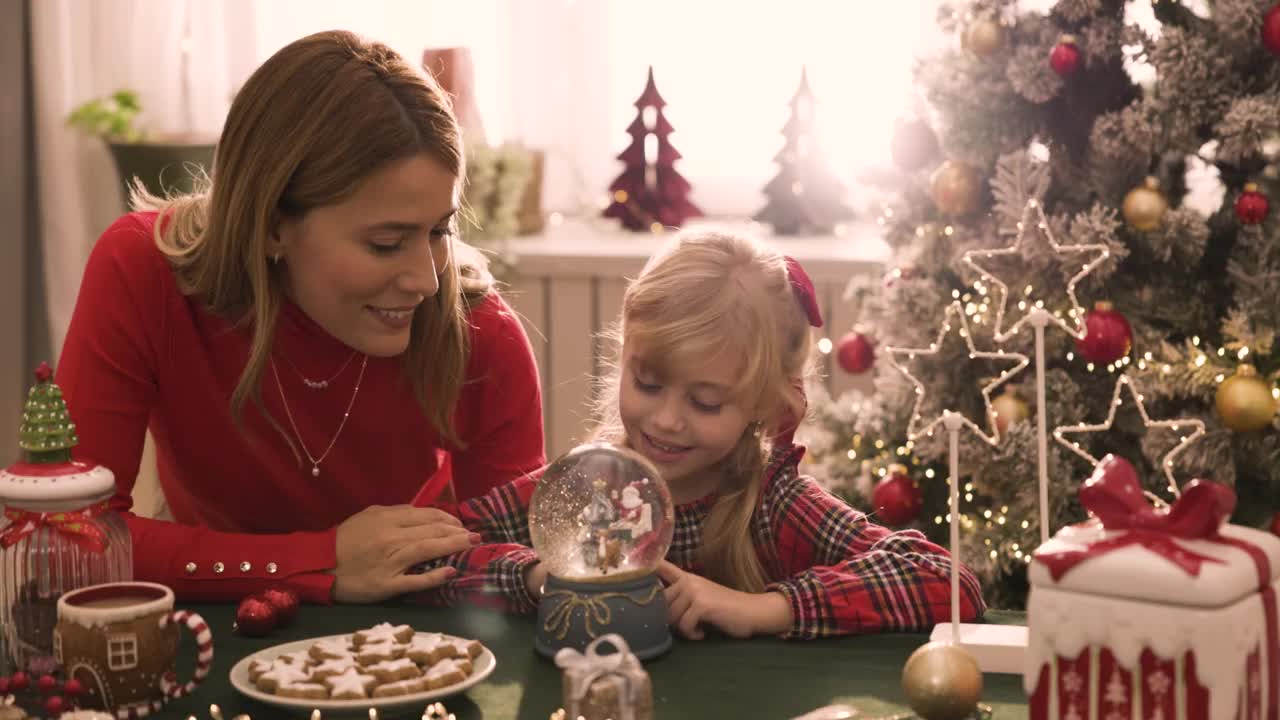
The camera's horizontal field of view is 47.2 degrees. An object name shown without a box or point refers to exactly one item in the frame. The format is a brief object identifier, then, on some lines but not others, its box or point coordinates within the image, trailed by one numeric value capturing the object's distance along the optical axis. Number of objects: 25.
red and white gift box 0.99
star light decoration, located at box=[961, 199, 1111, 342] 2.39
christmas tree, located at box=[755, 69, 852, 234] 3.66
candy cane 1.24
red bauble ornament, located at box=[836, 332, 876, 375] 2.90
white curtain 3.76
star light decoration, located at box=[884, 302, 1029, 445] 2.48
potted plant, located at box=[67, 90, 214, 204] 3.46
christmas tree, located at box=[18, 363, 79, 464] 1.31
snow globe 1.36
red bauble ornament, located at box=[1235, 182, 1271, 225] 2.36
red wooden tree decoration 3.71
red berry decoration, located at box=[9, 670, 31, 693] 1.26
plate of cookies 1.20
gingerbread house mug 1.23
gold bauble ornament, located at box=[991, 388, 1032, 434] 2.58
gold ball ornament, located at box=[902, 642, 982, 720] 1.16
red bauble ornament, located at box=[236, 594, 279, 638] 1.44
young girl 1.56
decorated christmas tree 2.41
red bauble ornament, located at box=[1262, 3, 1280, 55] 2.31
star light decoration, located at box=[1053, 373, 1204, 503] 2.36
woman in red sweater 1.65
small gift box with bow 1.12
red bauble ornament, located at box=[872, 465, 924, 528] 2.68
